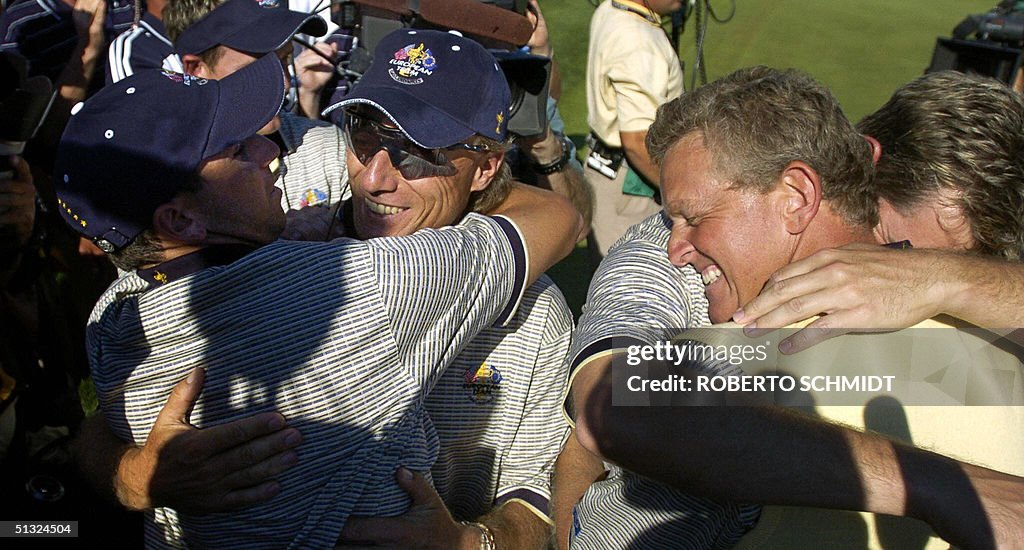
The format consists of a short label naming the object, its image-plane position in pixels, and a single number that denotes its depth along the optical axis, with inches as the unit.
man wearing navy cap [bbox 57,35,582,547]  58.9
